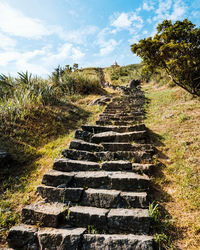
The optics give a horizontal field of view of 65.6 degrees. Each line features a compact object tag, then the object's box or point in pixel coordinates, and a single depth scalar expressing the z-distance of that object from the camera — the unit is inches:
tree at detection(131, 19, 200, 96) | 219.5
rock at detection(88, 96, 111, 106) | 305.6
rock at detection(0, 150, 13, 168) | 132.6
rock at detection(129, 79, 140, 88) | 619.1
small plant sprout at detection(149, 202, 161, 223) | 77.5
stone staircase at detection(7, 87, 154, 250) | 70.7
